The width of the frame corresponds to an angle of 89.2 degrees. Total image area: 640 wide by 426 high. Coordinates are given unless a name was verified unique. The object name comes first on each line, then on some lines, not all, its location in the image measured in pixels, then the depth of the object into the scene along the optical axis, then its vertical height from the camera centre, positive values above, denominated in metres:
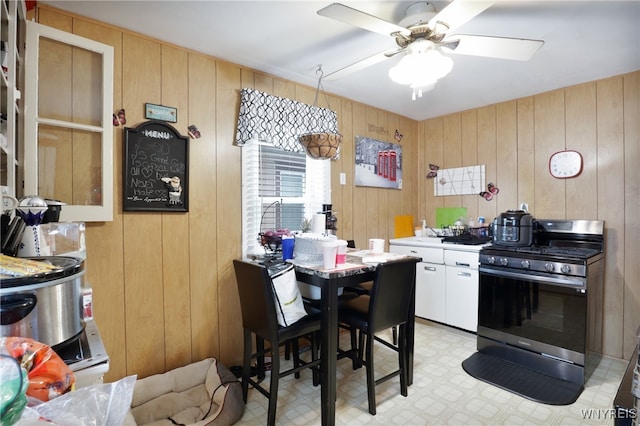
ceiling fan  1.44 +0.88
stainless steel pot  0.82 -0.25
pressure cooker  2.72 -0.14
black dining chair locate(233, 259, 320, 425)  1.77 -0.65
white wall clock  2.86 +0.43
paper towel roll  2.41 -0.08
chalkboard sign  2.04 +0.30
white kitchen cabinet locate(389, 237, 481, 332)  2.95 -0.66
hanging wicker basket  2.07 +0.44
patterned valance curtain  2.48 +0.78
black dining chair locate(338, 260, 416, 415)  1.89 -0.61
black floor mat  2.12 -1.20
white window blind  2.57 +0.20
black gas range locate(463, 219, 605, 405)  2.28 -0.75
